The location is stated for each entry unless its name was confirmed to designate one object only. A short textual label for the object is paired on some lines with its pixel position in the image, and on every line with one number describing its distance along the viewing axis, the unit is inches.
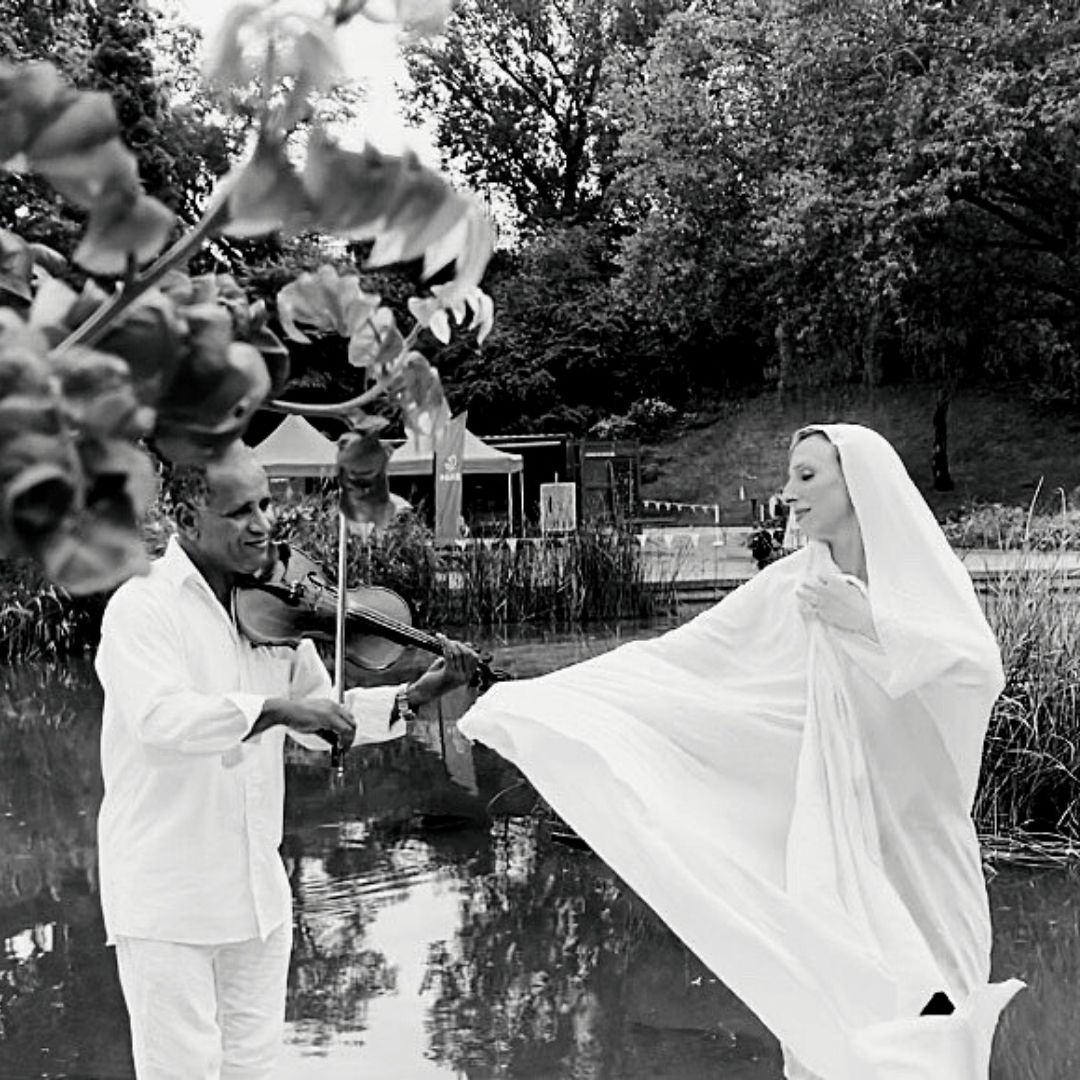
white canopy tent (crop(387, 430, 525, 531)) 842.8
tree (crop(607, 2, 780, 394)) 1076.5
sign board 827.4
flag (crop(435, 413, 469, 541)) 663.8
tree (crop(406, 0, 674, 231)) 1617.9
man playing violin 112.9
